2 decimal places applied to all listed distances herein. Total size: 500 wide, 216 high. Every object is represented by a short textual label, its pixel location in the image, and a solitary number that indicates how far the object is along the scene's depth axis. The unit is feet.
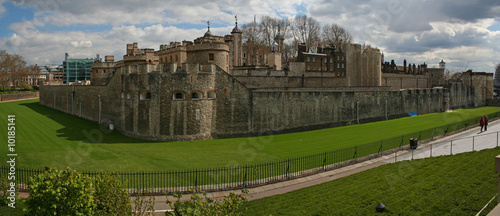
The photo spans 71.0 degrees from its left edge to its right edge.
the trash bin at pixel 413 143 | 79.56
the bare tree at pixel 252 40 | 216.37
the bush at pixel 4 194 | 42.86
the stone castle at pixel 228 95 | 95.14
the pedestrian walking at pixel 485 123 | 99.90
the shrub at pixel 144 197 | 47.31
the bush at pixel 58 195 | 31.71
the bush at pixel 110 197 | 34.30
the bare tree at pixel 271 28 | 237.47
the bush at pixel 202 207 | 29.35
